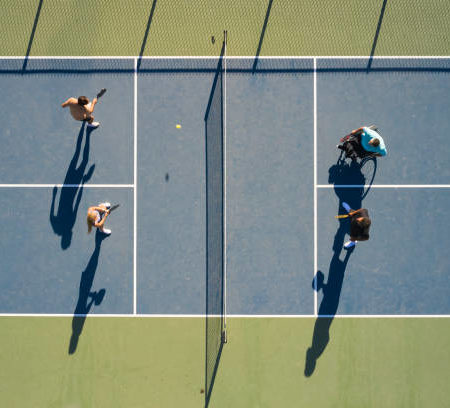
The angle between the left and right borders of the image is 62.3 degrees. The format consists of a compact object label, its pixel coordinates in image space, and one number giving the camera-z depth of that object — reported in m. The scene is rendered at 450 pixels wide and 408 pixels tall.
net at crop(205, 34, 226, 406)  8.30
